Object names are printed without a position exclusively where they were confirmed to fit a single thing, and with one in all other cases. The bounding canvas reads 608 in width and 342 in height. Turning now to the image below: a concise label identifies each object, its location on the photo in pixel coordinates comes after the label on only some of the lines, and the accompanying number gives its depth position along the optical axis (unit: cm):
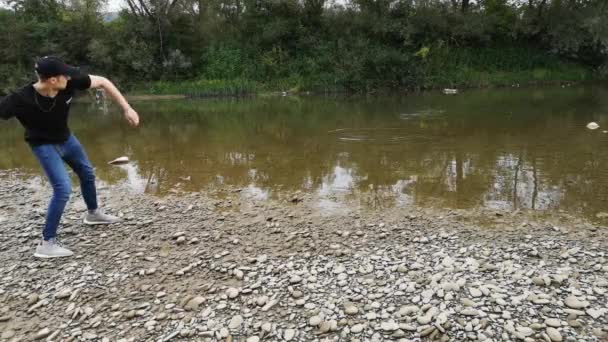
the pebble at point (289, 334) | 362
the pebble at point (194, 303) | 409
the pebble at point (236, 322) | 379
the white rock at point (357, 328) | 365
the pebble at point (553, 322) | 354
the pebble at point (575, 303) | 375
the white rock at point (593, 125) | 1241
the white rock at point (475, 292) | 396
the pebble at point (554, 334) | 340
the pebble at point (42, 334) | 381
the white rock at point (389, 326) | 363
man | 476
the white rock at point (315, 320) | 376
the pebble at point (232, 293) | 421
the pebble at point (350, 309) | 387
